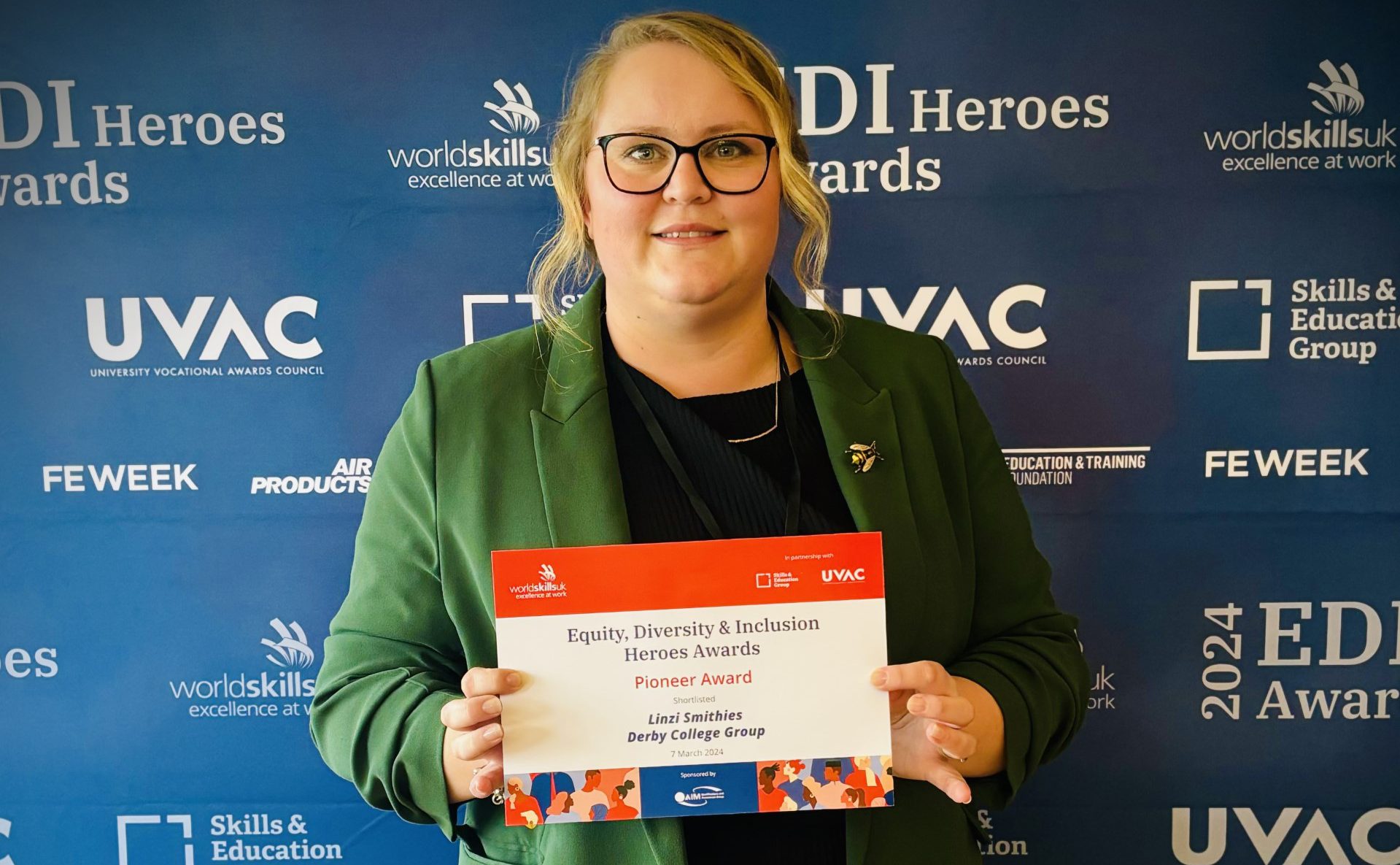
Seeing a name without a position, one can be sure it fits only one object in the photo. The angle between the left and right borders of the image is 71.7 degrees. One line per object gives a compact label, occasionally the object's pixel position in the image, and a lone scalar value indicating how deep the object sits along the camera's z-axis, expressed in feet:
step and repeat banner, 6.11
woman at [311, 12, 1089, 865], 3.77
